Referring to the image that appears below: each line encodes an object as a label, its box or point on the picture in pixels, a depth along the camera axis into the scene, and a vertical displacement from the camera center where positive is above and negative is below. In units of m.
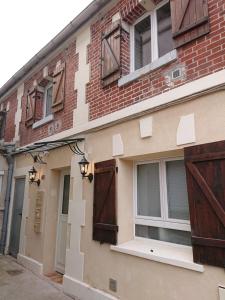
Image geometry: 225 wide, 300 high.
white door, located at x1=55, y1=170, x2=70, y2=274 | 5.42 -0.40
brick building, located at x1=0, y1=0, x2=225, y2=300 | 2.92 +0.73
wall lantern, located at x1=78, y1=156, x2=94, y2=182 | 4.40 +0.61
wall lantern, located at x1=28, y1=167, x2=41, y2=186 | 5.98 +0.66
